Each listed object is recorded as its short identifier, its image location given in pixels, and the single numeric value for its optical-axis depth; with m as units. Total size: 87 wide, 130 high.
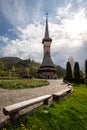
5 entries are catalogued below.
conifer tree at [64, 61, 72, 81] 17.43
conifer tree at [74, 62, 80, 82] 16.62
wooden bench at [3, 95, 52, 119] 2.49
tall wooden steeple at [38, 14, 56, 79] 28.21
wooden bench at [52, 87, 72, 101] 4.37
